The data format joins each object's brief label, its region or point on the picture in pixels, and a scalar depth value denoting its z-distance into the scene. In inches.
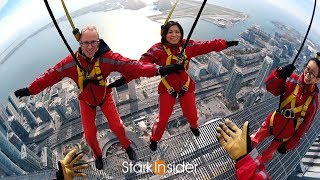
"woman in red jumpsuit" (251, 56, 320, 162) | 124.3
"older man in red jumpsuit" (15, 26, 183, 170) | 115.3
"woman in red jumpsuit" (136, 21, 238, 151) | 132.7
